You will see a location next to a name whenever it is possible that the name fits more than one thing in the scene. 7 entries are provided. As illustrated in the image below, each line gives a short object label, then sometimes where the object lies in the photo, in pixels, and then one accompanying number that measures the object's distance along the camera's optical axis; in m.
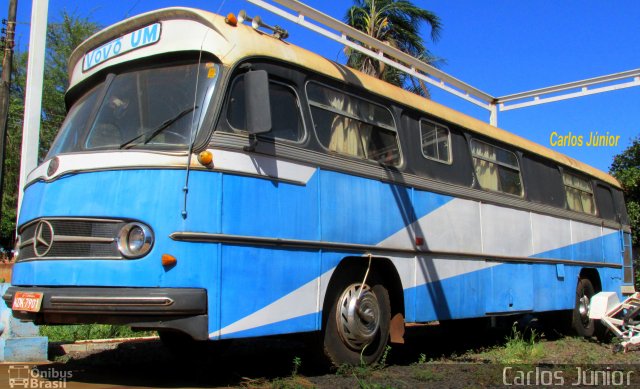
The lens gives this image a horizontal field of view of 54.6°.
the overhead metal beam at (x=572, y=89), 11.84
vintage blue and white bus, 4.77
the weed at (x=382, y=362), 6.14
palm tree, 18.48
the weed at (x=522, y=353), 7.19
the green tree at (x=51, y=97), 23.05
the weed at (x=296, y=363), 5.28
